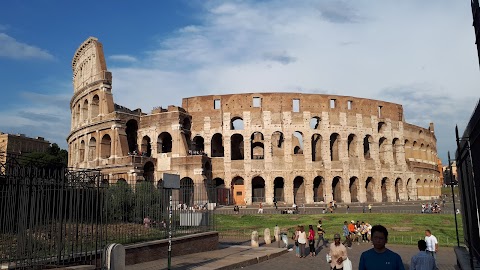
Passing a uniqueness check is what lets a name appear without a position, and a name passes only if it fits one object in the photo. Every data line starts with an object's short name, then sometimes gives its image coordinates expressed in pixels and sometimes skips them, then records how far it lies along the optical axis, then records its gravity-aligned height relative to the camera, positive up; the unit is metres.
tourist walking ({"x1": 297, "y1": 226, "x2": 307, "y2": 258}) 14.54 -1.96
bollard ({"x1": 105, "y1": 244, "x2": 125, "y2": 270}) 8.55 -1.40
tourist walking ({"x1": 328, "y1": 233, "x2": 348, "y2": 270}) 7.93 -1.37
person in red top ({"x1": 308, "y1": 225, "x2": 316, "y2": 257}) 15.14 -2.07
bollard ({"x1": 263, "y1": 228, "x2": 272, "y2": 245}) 18.41 -2.27
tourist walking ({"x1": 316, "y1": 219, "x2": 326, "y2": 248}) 17.00 -1.94
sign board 11.05 +0.26
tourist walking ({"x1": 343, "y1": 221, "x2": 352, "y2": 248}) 16.96 -2.13
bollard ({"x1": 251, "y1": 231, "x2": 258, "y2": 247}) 16.62 -2.12
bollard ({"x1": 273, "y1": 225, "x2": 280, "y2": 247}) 19.00 -2.12
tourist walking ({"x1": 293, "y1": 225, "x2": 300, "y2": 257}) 15.03 -2.26
